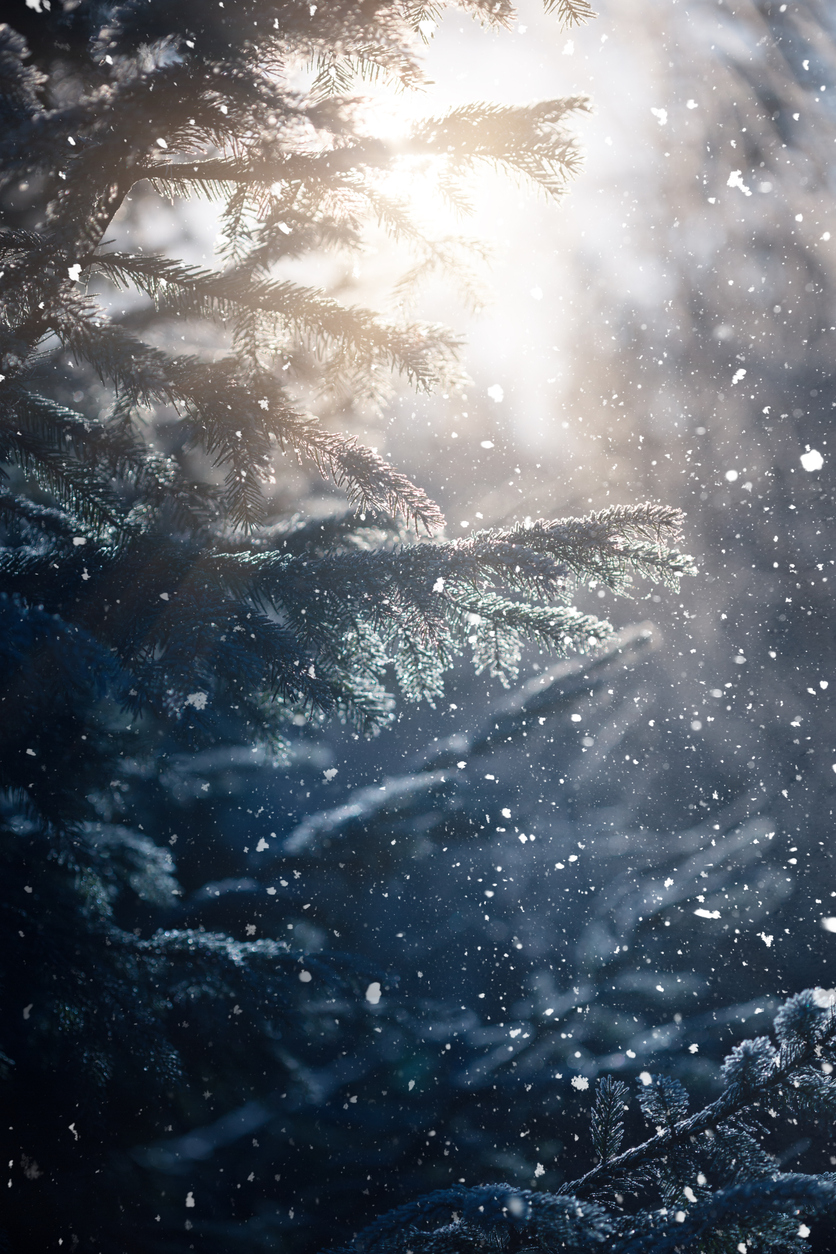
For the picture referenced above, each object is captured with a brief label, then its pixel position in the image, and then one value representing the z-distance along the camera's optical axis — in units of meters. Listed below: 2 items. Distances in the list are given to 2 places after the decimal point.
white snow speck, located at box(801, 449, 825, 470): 5.91
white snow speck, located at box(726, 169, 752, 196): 4.89
